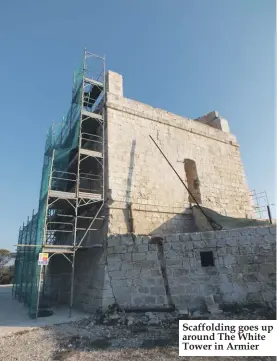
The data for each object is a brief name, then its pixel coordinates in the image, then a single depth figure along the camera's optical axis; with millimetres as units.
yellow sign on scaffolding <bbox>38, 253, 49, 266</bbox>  7688
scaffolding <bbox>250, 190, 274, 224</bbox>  13578
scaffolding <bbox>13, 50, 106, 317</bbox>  8782
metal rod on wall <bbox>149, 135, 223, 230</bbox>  9041
